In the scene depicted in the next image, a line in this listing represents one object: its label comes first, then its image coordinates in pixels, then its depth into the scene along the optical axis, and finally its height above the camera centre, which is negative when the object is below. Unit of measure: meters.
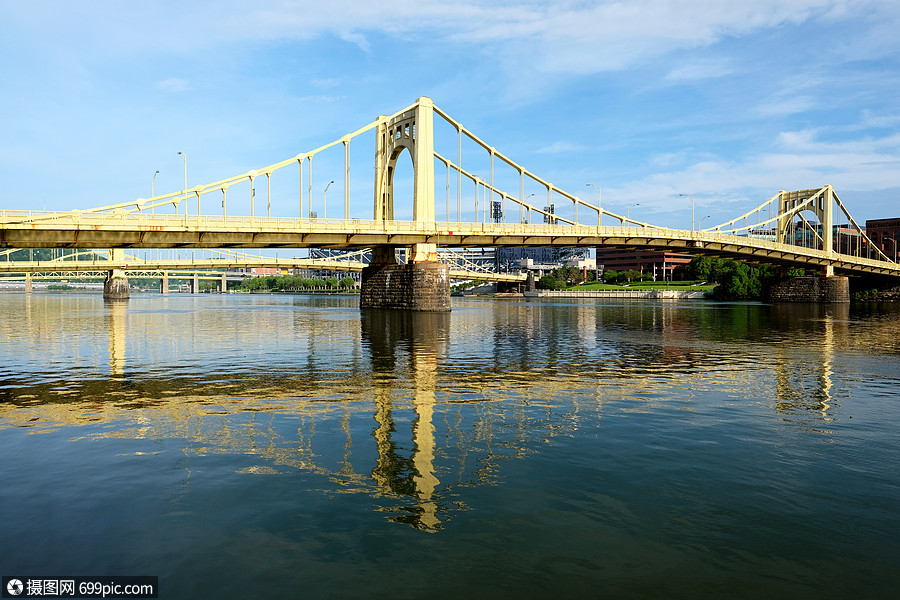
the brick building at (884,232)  178.48 +12.94
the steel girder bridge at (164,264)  119.88 +3.97
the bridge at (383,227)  54.94 +5.47
